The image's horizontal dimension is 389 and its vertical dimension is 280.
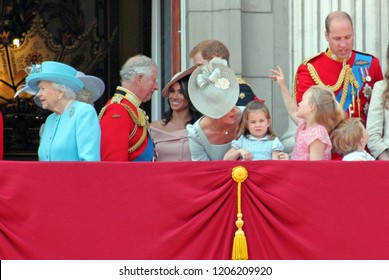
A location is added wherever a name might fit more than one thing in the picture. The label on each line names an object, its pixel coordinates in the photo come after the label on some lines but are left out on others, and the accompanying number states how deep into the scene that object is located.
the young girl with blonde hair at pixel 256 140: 16.73
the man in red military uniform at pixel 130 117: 16.73
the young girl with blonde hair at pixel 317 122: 16.30
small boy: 16.34
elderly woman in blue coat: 16.16
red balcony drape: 15.72
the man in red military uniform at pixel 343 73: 17.73
